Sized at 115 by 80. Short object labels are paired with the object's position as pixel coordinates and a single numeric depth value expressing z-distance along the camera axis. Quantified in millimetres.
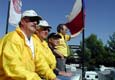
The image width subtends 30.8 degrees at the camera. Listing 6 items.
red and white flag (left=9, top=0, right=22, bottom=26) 4891
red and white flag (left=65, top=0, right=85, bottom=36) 5723
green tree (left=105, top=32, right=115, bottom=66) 30374
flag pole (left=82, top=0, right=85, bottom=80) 5349
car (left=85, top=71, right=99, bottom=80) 7927
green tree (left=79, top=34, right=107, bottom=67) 31435
